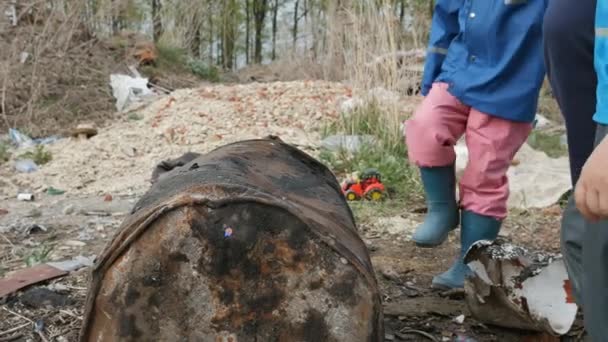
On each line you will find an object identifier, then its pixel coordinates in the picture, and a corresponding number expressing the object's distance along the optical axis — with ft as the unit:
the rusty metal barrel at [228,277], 5.40
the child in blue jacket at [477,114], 8.94
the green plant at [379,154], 15.60
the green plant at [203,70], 39.70
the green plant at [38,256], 11.07
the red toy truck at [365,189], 14.46
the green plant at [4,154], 20.86
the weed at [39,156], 20.76
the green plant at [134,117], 26.05
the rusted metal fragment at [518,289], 7.39
